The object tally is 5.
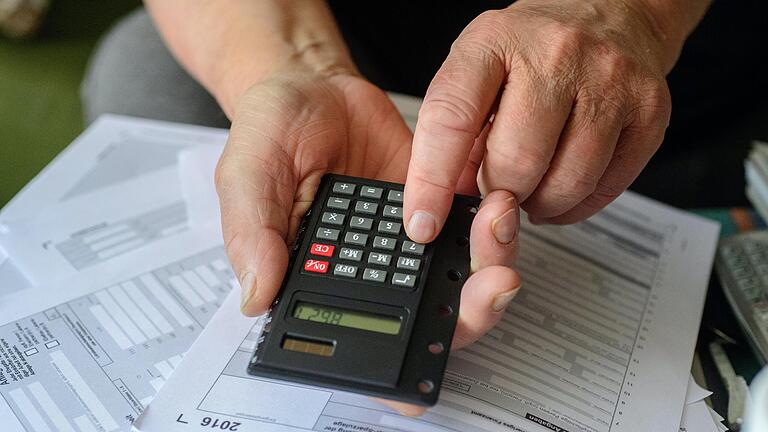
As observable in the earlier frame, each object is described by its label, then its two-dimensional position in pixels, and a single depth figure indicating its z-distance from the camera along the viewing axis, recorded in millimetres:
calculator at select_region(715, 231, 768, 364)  583
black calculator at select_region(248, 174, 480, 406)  432
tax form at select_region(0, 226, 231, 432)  489
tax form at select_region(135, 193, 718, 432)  475
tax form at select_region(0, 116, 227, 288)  616
